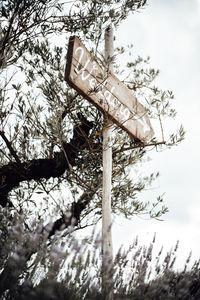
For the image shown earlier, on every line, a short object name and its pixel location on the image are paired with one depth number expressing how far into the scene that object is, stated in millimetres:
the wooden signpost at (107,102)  2812
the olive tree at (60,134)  3797
